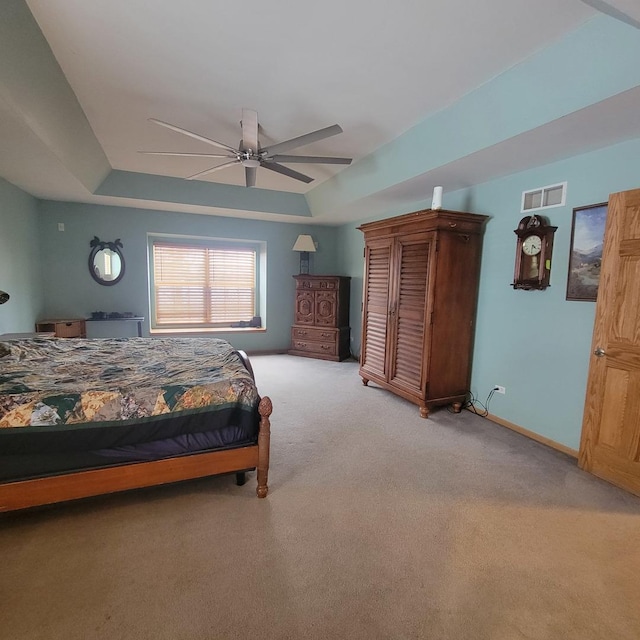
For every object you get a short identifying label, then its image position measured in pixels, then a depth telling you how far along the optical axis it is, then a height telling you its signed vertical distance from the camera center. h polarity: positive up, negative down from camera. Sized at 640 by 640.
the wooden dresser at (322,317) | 5.92 -0.60
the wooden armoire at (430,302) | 3.46 -0.16
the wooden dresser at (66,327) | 4.57 -0.73
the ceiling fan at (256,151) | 2.50 +1.02
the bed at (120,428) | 1.82 -0.86
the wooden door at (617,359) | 2.33 -0.46
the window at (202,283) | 5.99 -0.10
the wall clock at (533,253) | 2.99 +0.32
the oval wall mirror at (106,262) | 5.16 +0.19
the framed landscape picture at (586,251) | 2.65 +0.32
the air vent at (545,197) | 2.92 +0.81
